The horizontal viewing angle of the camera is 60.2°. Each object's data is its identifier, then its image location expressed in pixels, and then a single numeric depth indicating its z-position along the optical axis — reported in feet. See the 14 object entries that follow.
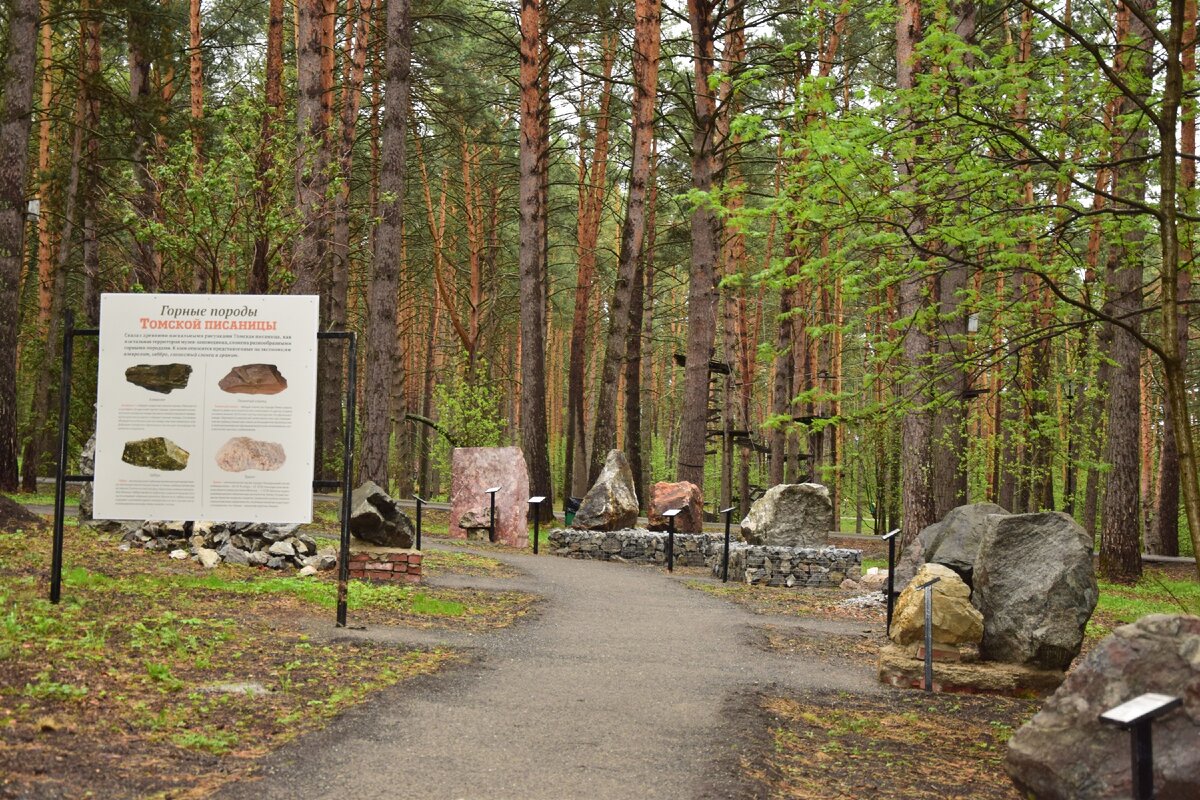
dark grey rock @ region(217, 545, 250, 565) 36.83
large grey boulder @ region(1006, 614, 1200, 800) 14.38
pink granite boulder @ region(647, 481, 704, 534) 60.90
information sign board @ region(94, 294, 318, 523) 25.77
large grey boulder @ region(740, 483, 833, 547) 55.36
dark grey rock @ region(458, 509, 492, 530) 63.62
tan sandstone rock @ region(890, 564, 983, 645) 26.45
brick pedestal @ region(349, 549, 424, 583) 37.37
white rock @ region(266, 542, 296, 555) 37.97
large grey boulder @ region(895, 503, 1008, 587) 31.45
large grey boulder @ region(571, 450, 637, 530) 59.26
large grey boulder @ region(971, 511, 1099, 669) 25.76
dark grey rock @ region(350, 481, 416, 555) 37.24
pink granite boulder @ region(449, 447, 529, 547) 62.28
